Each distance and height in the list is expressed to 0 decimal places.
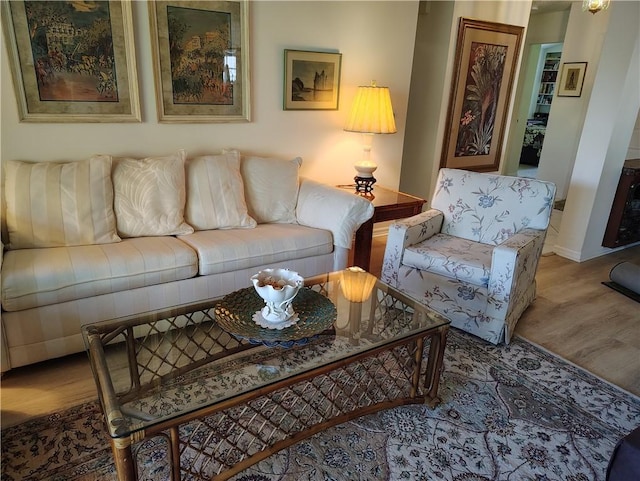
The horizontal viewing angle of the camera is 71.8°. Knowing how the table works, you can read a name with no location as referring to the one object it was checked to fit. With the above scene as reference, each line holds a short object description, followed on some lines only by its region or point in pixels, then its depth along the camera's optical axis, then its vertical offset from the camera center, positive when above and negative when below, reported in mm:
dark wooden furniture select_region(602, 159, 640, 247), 3633 -843
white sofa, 1967 -778
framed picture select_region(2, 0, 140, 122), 2234 +110
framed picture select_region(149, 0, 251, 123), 2584 +164
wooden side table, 2904 -761
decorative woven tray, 1602 -835
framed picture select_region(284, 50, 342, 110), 3053 +85
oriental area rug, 1559 -1268
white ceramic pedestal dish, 1623 -722
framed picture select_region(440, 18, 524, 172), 3916 +68
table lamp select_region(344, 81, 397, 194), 3066 -139
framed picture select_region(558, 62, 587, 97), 5352 +300
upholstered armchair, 2334 -835
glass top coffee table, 1283 -894
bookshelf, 8016 +424
